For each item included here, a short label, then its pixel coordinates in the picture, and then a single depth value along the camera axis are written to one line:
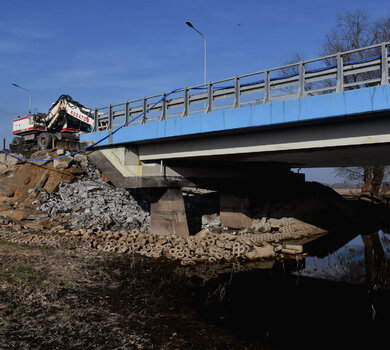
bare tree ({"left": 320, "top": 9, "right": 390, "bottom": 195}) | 27.17
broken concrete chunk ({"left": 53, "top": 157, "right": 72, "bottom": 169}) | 19.52
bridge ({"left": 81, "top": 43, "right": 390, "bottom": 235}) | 9.80
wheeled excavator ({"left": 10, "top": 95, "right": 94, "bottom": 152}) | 22.66
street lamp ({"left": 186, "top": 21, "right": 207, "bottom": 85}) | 16.22
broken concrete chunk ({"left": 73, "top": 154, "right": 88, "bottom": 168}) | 20.59
